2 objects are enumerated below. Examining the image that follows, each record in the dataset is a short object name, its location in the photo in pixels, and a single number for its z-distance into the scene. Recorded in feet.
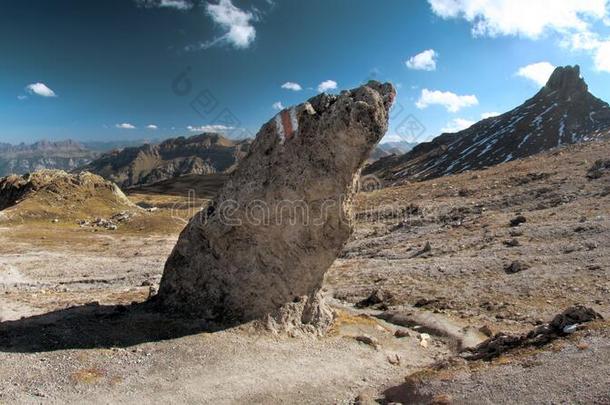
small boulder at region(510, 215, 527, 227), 134.92
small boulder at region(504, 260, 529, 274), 100.58
